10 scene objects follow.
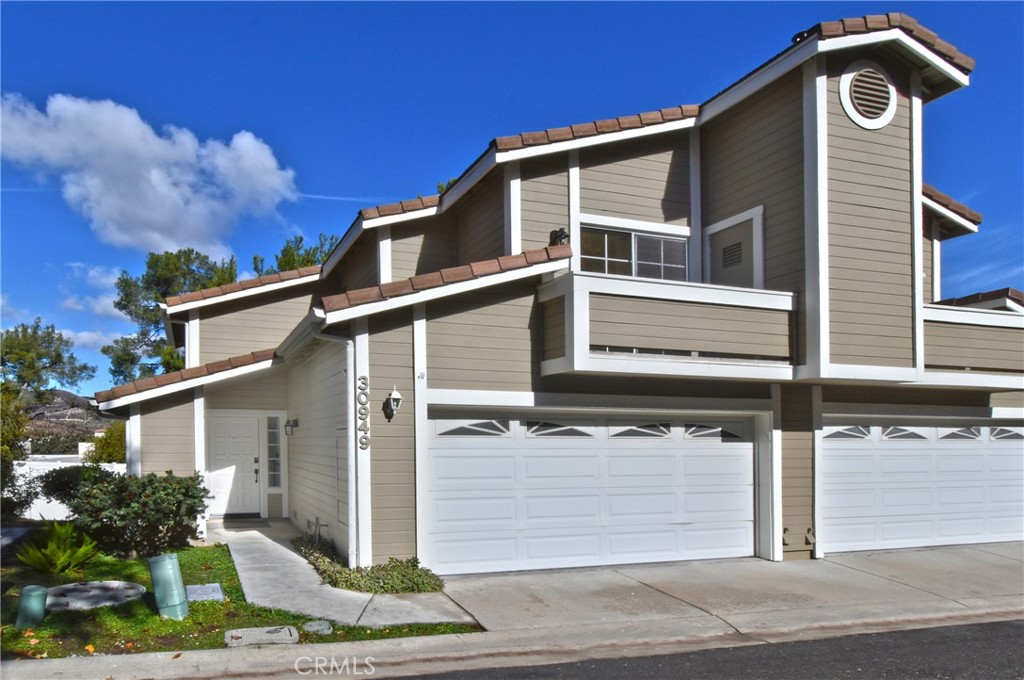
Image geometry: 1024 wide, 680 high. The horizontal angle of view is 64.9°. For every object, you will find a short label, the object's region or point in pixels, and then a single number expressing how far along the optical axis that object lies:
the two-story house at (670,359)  9.73
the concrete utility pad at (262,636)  6.88
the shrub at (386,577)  8.86
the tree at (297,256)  24.48
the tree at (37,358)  31.97
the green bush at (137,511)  10.31
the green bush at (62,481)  12.48
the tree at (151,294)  30.17
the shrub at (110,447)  22.54
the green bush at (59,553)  9.11
